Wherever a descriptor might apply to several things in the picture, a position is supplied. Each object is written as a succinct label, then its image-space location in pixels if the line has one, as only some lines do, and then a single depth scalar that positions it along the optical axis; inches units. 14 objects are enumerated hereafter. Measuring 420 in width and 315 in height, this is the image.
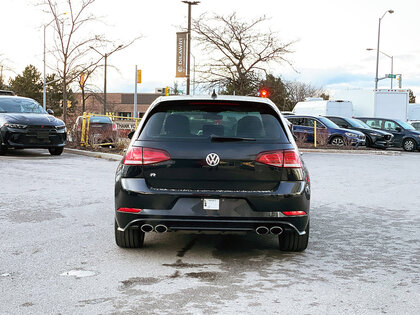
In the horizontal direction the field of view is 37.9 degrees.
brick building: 4495.6
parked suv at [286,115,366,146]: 1089.5
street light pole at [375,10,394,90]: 1825.7
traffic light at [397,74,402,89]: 2610.7
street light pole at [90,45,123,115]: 1102.7
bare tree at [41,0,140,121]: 1062.4
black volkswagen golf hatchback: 216.1
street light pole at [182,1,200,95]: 1318.9
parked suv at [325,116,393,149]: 1157.7
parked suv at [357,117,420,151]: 1192.2
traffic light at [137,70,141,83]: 1655.8
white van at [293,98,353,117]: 1392.7
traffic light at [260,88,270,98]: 1286.5
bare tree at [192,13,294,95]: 1606.8
